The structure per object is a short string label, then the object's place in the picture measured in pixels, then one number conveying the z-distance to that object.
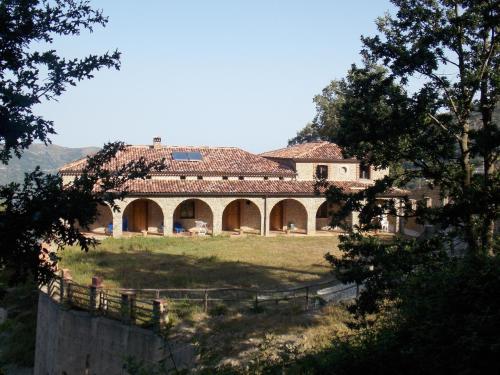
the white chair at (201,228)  32.38
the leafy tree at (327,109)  42.79
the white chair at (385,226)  34.47
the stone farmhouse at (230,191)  31.47
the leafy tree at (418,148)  9.79
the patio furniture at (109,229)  30.58
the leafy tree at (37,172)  6.02
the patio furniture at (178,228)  32.56
